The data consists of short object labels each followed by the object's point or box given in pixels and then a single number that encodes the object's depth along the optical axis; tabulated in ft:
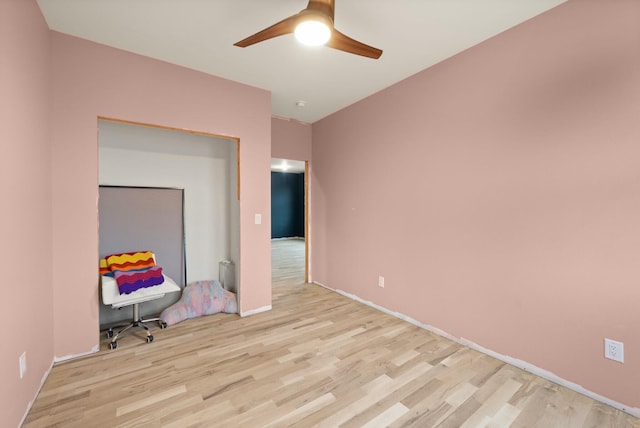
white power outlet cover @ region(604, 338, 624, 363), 5.64
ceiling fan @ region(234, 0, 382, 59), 5.04
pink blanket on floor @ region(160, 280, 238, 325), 9.86
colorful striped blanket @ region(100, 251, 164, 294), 8.07
